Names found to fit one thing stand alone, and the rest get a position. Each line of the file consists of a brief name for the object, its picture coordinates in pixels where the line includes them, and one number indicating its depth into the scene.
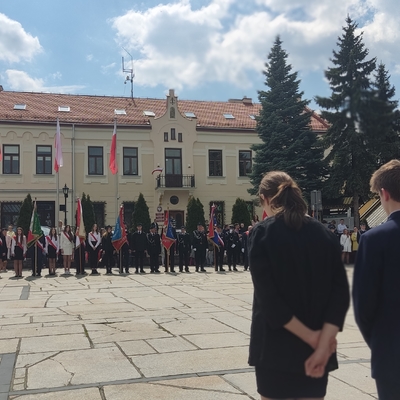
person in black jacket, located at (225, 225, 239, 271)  20.79
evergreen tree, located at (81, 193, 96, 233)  30.80
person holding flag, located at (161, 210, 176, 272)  20.15
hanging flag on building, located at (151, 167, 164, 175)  33.04
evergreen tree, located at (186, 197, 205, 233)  31.17
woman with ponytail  2.27
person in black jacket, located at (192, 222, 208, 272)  20.19
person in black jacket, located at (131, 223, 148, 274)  19.81
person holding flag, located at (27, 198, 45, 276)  18.39
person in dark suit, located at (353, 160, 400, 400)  2.41
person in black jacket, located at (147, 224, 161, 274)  19.81
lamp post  26.74
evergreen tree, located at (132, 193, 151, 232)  31.08
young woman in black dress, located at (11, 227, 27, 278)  17.86
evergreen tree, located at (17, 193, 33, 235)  27.33
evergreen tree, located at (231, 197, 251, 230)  31.36
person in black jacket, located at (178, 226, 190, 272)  20.16
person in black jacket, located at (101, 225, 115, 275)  19.56
